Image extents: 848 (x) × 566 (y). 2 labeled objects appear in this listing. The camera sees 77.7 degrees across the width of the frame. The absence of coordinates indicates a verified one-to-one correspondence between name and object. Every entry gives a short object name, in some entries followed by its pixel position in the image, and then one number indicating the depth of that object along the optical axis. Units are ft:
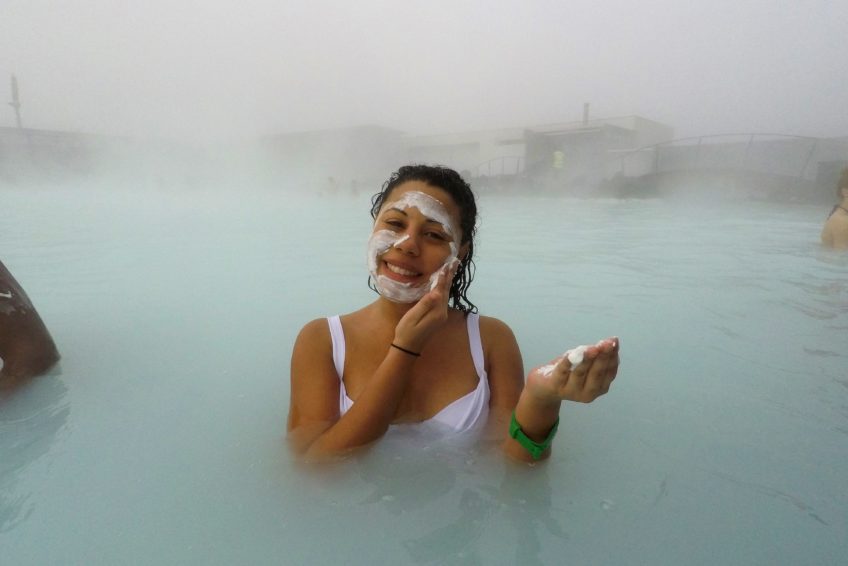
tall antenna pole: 62.95
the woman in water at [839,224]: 17.95
